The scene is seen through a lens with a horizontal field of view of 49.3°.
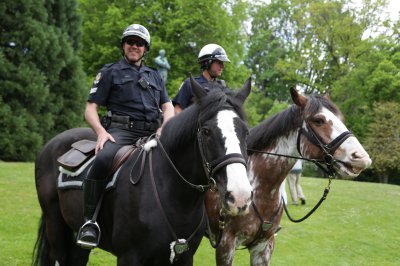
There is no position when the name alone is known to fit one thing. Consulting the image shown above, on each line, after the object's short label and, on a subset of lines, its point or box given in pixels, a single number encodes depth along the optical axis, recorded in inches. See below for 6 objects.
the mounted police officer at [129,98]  173.2
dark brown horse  119.6
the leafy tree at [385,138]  1298.0
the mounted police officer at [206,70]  219.9
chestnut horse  178.4
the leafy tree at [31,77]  824.3
